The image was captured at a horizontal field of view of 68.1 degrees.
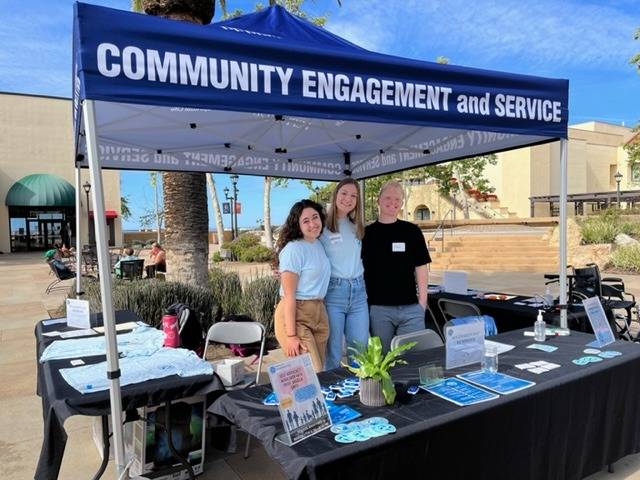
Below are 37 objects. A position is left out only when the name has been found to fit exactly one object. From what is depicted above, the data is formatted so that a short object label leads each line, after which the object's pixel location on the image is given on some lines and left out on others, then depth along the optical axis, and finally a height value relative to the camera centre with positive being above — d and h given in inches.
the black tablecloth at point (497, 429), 68.9 -35.1
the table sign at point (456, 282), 210.7 -28.5
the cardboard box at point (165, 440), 104.6 -49.7
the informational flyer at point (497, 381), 88.2 -31.8
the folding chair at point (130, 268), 409.1 -40.4
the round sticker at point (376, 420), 75.5 -32.4
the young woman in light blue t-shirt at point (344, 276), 122.4 -14.7
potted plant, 80.8 -27.0
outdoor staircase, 600.1 -47.6
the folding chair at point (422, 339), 117.5 -30.5
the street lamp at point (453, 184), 1233.1 +91.7
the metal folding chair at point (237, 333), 143.8 -34.2
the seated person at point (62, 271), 445.4 -44.8
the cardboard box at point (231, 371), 120.8 -38.6
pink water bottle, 122.9 -28.6
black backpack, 148.0 -33.5
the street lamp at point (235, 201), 993.7 +45.1
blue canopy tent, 79.9 +29.4
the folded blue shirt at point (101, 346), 115.0 -31.7
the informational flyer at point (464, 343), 99.8 -26.9
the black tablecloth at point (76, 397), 85.9 -34.1
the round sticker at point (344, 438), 69.6 -32.4
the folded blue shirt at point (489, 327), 140.2 -32.5
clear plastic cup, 98.9 -30.3
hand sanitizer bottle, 123.5 -29.7
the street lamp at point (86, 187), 935.7 +71.8
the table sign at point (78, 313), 141.1 -26.8
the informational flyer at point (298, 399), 69.2 -27.1
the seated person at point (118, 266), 425.7 -41.0
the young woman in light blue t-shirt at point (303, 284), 112.7 -15.3
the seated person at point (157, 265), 408.8 -37.0
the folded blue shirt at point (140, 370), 95.5 -31.9
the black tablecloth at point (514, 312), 163.2 -34.4
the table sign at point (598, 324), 117.2 -26.9
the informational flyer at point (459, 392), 83.3 -32.1
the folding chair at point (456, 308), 165.5 -33.2
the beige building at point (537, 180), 1498.5 +125.6
